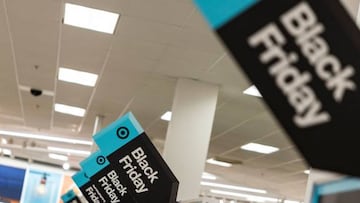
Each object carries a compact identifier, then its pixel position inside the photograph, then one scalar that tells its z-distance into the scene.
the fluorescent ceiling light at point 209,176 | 17.11
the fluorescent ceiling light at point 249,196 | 19.92
